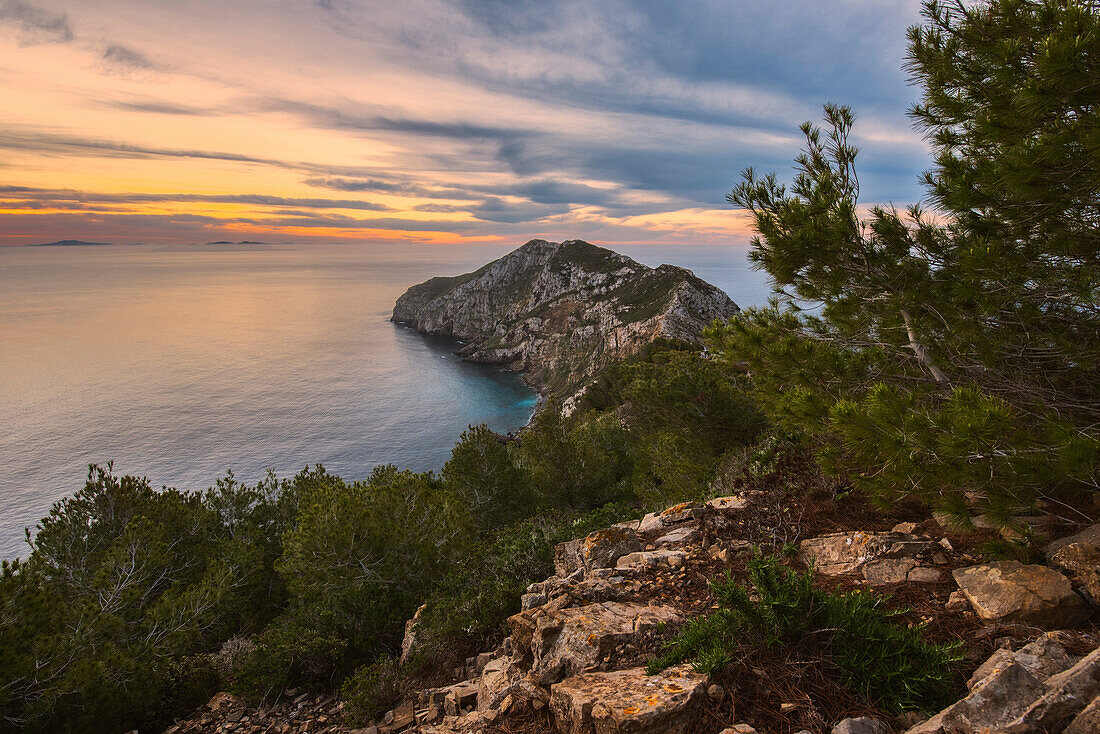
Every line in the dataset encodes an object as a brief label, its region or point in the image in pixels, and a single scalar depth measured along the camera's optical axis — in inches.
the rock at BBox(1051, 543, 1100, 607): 144.8
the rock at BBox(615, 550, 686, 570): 241.3
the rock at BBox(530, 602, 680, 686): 183.0
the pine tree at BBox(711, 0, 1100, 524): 167.8
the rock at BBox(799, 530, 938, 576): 198.1
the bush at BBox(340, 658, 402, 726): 261.4
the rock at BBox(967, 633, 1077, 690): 116.9
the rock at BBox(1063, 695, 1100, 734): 92.7
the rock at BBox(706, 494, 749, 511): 278.3
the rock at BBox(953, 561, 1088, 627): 141.6
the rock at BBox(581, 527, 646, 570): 280.7
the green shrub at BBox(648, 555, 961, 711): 132.4
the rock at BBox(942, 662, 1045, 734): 105.0
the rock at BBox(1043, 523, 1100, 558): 161.3
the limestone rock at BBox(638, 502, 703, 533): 294.7
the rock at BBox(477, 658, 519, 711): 202.8
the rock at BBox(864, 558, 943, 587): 180.1
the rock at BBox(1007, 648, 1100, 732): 98.7
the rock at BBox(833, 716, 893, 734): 117.6
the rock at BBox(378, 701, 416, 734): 236.8
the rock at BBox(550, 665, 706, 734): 137.5
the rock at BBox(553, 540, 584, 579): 298.0
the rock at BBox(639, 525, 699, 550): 262.2
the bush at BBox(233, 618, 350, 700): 318.3
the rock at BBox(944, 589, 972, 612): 159.8
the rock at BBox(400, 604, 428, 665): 315.2
